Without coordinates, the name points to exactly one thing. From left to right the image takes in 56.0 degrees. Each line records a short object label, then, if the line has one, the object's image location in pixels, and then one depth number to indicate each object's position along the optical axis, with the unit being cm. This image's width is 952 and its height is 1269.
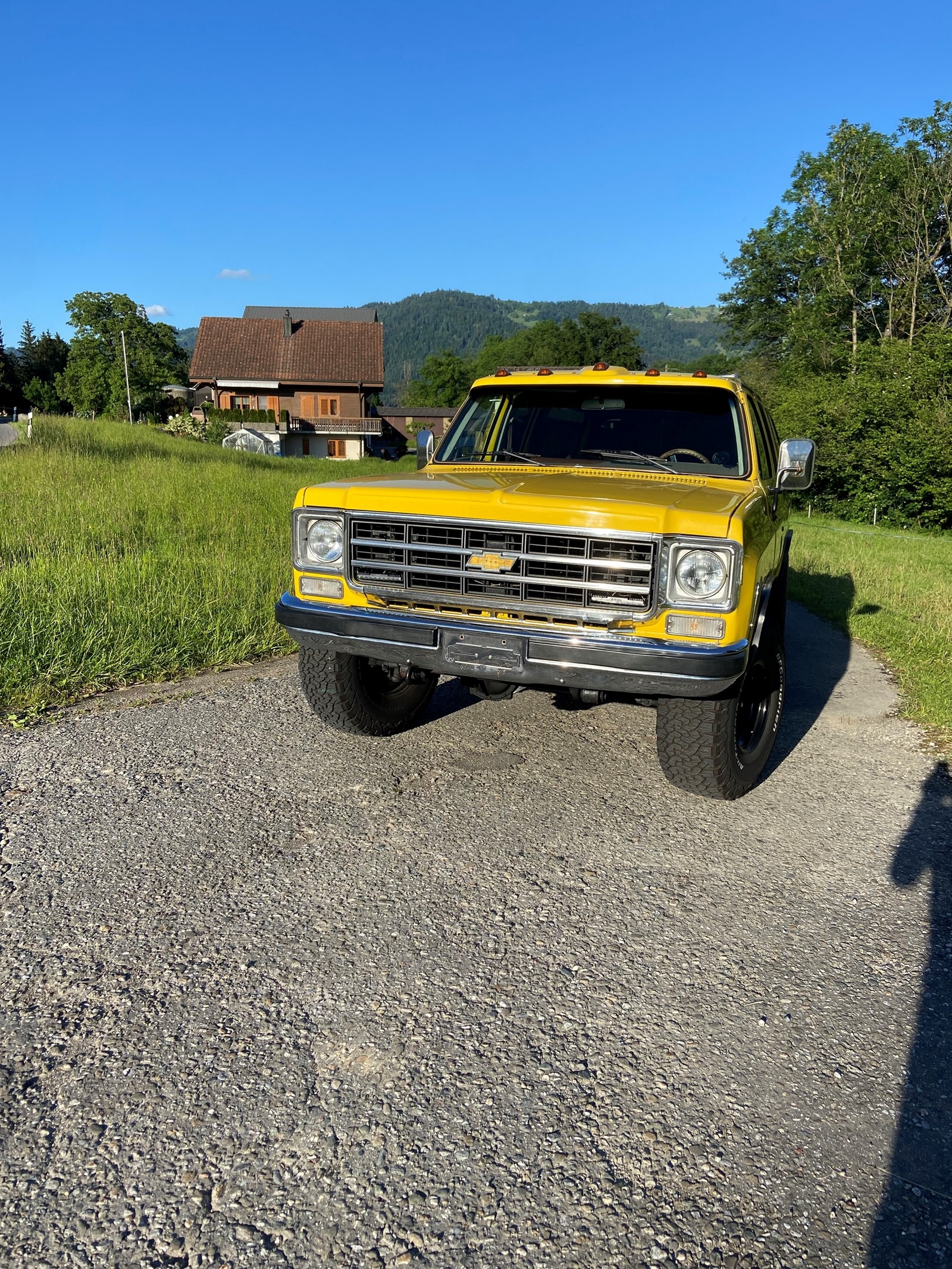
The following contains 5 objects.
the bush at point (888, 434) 2359
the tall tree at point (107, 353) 7388
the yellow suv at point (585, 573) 355
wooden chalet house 6322
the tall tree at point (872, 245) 3116
